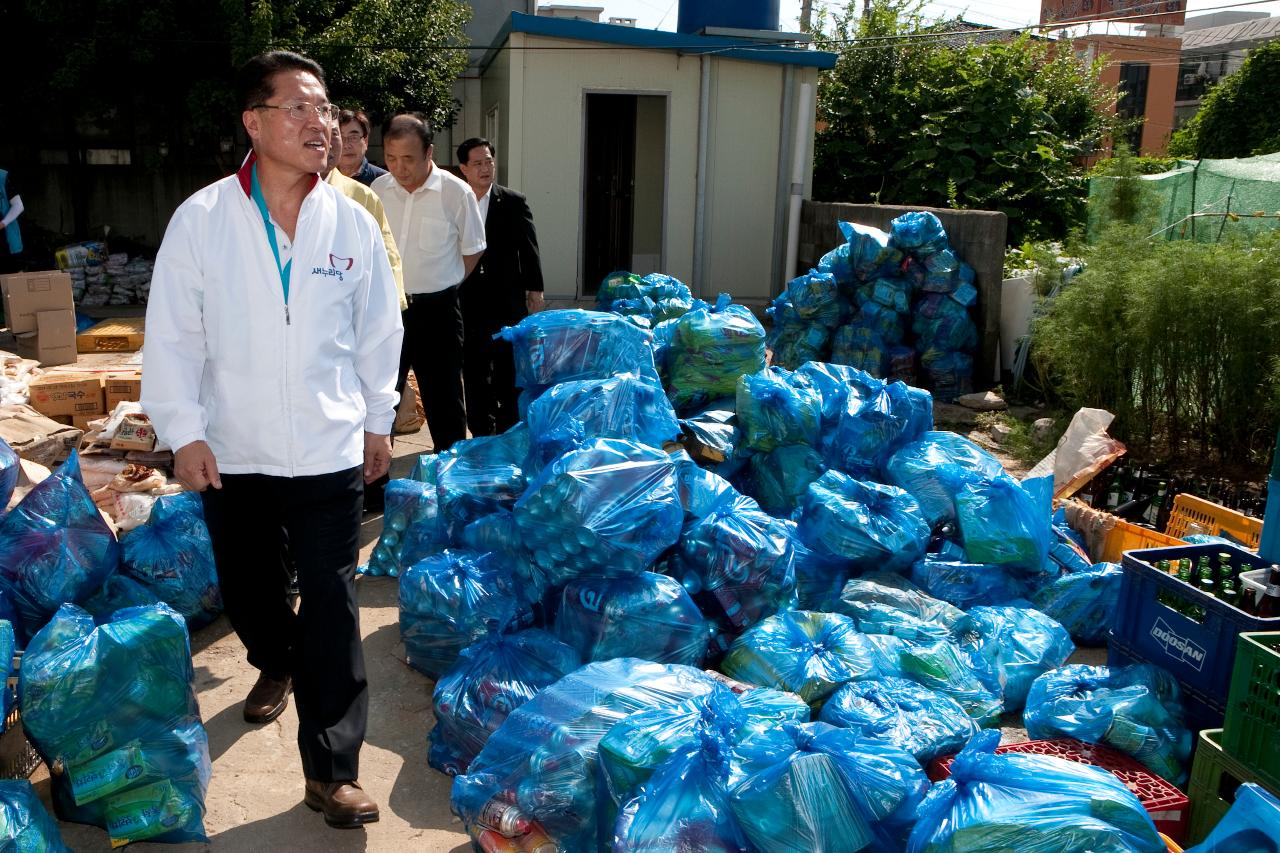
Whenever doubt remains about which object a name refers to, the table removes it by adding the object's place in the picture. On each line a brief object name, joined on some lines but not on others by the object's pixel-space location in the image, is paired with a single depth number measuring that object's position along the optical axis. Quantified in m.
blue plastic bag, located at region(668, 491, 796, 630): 3.46
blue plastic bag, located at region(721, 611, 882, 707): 3.04
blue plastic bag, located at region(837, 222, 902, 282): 8.02
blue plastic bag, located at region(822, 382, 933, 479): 4.47
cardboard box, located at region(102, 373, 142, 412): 6.14
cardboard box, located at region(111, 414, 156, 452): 5.29
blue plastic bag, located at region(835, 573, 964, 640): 3.46
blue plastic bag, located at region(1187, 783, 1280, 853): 1.74
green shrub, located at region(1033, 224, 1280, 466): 5.50
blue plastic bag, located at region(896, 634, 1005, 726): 3.15
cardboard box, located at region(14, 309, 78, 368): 8.29
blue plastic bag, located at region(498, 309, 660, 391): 4.36
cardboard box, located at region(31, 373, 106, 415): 6.05
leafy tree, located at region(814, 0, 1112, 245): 12.43
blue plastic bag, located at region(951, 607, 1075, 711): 3.42
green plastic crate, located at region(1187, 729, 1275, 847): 2.54
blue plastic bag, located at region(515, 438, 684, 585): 3.15
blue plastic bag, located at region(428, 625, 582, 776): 2.91
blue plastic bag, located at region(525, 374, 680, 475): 3.66
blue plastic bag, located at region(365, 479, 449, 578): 3.88
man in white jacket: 2.53
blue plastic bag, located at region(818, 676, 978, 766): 2.68
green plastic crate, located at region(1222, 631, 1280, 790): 2.39
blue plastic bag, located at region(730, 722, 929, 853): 2.13
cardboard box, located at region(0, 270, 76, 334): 8.18
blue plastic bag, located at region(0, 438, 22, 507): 3.29
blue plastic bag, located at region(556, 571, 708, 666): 3.09
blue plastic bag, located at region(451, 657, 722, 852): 2.40
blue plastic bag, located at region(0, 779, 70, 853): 2.19
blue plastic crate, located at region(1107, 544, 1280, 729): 2.89
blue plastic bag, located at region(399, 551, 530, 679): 3.35
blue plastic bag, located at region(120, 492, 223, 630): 3.66
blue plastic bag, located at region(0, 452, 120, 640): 3.21
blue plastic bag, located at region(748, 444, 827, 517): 4.41
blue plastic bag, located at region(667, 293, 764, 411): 4.89
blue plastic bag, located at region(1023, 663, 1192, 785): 2.85
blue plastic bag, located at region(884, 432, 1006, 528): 4.21
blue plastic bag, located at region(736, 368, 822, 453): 4.41
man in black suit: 5.54
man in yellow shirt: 4.33
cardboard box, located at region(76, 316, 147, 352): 8.94
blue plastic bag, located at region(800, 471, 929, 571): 3.87
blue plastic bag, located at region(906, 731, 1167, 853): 1.96
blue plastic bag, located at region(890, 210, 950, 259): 7.95
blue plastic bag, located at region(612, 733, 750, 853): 2.13
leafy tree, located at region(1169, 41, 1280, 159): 24.98
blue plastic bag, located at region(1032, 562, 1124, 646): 3.97
